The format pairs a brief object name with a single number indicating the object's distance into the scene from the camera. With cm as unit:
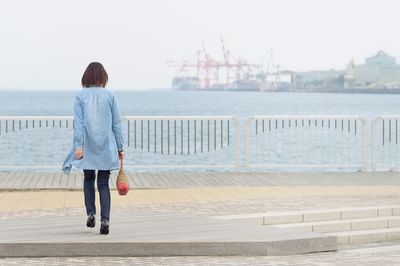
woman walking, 1034
